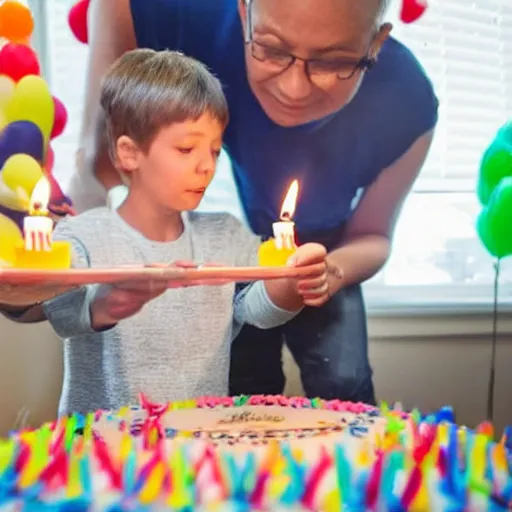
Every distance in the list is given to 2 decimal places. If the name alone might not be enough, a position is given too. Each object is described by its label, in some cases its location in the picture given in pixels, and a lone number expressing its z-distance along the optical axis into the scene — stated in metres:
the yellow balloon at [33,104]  0.98
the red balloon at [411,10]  1.15
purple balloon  0.97
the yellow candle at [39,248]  0.72
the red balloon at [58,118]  1.05
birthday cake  0.55
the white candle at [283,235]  0.82
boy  1.02
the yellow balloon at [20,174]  0.98
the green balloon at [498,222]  1.10
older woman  1.08
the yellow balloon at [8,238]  0.94
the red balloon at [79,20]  1.08
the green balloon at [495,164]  1.15
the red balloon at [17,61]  1.00
